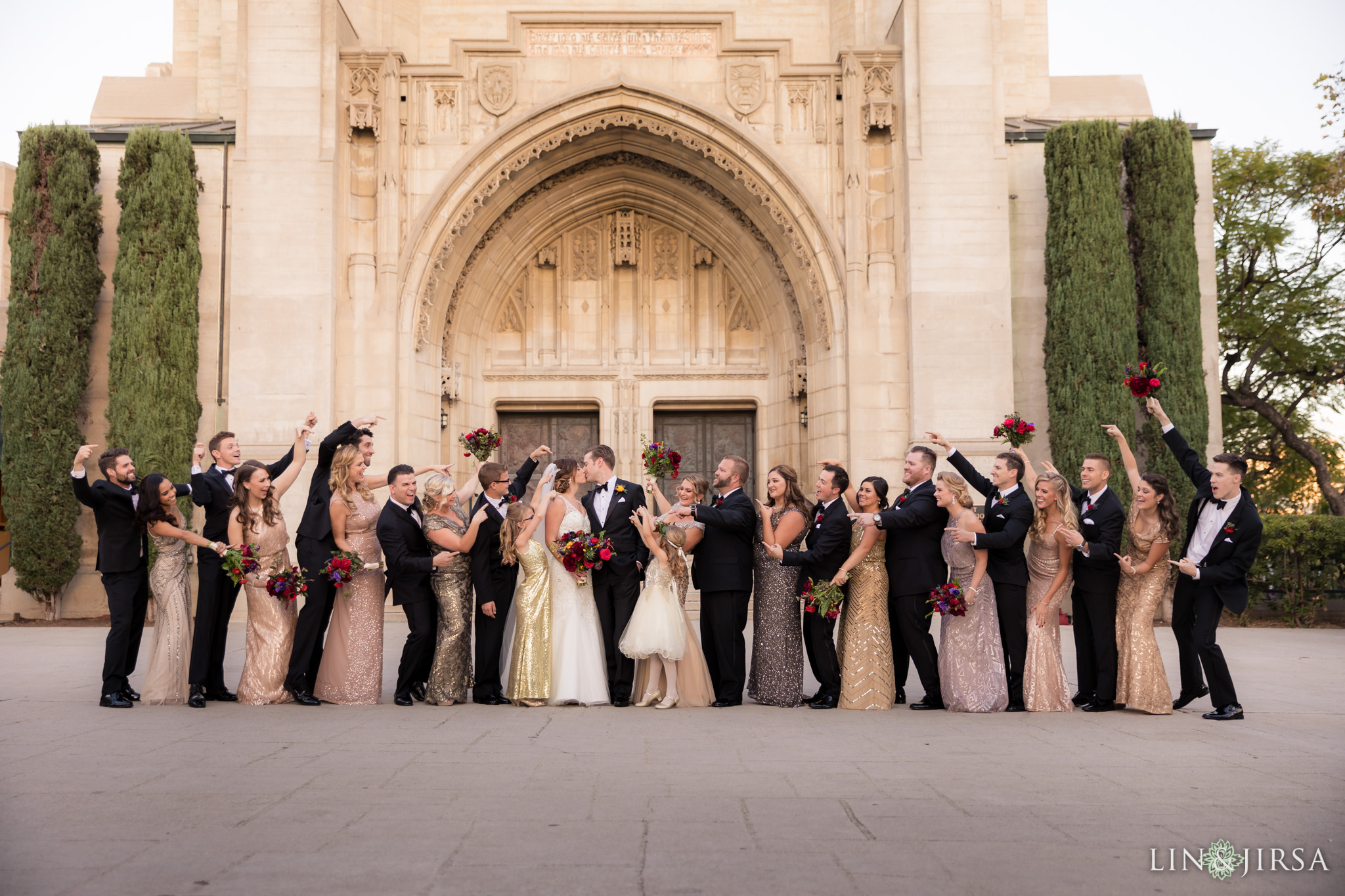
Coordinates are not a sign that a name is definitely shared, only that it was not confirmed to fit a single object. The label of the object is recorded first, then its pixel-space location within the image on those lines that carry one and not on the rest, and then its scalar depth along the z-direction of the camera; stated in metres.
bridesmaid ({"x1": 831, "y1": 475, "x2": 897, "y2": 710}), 8.30
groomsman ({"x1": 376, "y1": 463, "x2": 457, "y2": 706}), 8.38
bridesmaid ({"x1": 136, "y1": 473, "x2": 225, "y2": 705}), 8.33
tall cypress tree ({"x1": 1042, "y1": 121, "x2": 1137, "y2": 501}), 15.85
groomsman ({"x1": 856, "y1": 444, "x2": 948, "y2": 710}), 8.20
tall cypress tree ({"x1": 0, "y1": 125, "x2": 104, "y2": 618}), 15.59
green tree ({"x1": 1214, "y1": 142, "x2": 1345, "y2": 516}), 23.67
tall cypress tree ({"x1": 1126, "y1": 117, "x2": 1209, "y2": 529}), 15.98
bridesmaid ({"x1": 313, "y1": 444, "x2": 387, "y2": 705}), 8.45
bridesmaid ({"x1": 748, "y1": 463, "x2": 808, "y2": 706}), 8.48
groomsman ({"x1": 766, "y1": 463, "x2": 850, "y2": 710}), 8.34
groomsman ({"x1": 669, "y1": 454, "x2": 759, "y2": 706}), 8.42
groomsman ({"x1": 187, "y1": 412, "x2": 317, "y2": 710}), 8.39
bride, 8.45
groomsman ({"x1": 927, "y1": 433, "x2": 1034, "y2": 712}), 8.25
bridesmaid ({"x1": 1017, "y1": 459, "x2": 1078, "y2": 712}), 8.22
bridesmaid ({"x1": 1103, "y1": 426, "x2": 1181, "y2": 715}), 8.08
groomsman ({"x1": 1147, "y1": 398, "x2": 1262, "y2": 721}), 7.81
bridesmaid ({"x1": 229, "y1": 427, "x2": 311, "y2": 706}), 8.46
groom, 8.53
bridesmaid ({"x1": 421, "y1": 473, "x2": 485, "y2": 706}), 8.45
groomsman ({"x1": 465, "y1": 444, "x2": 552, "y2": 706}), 8.58
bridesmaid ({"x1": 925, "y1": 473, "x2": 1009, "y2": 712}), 8.20
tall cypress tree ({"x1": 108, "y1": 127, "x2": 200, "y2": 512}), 15.59
